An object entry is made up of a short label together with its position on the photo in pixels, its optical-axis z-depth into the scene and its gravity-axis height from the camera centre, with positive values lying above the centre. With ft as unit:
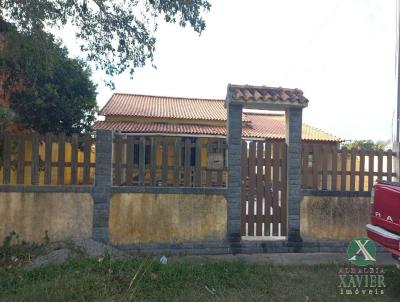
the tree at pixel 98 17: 18.70 +8.31
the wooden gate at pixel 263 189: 19.20 -1.58
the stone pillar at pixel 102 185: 17.90 -1.44
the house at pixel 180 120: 49.62 +6.66
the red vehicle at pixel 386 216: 13.55 -2.19
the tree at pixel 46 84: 19.43 +5.79
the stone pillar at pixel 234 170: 18.84 -0.52
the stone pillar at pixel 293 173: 19.31 -0.63
